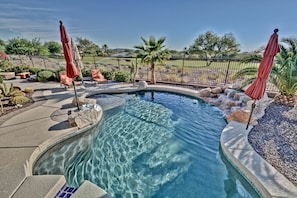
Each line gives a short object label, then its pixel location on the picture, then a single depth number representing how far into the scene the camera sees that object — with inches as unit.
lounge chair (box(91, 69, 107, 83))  313.2
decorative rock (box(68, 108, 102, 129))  141.4
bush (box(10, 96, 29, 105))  191.7
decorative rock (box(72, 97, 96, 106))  187.8
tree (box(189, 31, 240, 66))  1252.7
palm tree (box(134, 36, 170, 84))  289.1
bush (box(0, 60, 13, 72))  352.7
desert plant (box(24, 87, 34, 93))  244.3
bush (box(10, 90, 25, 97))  211.0
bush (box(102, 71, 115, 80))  343.6
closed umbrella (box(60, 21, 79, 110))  140.9
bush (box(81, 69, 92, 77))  364.1
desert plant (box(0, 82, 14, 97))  213.5
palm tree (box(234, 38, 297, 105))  177.4
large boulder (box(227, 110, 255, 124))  154.1
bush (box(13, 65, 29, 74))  403.5
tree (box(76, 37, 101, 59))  1514.0
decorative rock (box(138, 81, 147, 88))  287.0
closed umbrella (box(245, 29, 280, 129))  109.7
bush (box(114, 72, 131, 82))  329.1
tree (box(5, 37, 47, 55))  809.0
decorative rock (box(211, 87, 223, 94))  254.9
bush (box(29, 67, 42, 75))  398.3
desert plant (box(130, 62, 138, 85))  302.4
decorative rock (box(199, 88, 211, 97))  251.3
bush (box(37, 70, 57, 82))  323.0
